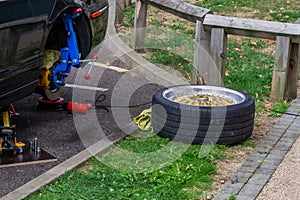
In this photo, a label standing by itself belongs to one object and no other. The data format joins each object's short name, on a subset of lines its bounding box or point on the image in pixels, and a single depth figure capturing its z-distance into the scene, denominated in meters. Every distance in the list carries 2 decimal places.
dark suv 9.01
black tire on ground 9.77
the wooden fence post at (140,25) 14.73
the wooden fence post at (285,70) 11.85
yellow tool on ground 9.44
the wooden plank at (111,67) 14.22
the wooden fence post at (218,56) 12.19
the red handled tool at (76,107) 11.34
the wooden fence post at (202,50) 12.49
